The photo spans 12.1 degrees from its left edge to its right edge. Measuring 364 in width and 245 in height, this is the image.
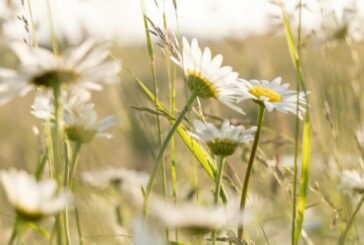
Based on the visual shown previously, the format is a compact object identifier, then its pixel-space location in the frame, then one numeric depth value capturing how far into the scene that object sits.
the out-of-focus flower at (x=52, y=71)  0.73
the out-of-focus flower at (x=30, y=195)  0.71
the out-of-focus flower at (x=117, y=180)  1.29
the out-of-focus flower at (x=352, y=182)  1.02
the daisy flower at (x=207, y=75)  0.85
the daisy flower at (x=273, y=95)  0.87
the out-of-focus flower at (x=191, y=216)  0.72
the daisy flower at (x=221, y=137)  0.84
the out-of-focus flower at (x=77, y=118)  0.82
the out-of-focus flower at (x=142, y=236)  0.69
